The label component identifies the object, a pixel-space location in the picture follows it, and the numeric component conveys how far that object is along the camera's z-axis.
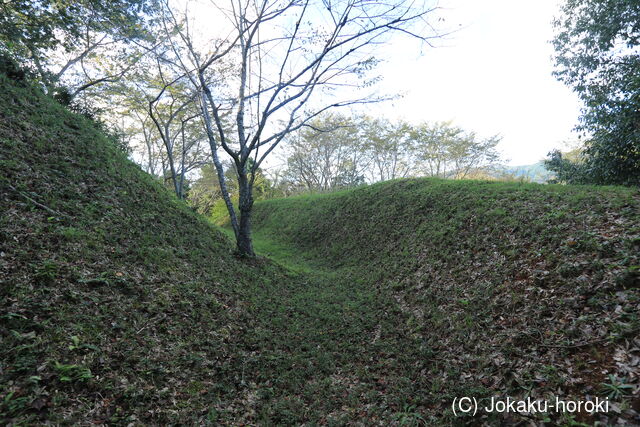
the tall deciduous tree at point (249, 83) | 7.62
